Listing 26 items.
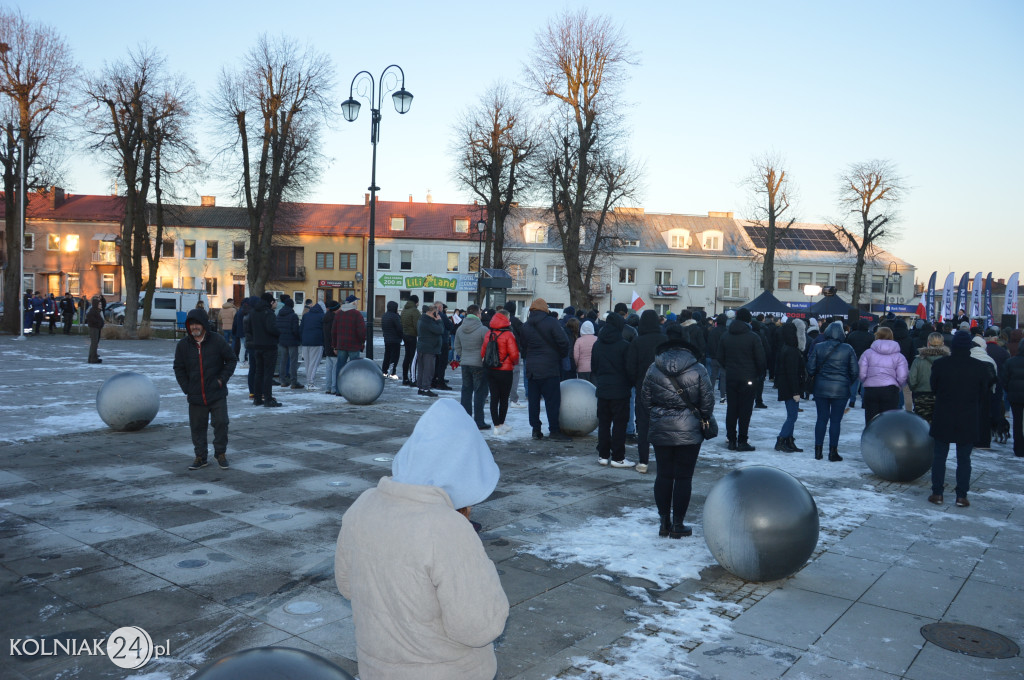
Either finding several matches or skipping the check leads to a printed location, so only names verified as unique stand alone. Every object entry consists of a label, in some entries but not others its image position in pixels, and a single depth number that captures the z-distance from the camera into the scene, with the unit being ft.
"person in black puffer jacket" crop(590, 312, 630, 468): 29.45
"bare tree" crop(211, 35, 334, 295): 108.58
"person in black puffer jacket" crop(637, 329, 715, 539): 20.58
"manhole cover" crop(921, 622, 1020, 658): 14.56
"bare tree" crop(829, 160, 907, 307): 149.07
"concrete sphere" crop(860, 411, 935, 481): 28.04
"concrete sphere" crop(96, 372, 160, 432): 34.73
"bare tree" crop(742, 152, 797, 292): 146.61
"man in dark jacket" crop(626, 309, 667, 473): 28.91
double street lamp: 66.61
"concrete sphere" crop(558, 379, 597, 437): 36.52
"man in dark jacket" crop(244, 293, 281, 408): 43.75
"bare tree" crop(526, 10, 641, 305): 103.91
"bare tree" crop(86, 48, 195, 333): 102.22
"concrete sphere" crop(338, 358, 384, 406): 45.14
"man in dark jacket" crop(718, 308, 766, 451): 34.47
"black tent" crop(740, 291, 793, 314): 92.27
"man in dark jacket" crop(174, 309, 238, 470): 27.68
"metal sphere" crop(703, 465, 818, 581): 17.47
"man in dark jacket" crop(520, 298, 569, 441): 34.99
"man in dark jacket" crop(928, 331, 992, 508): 24.67
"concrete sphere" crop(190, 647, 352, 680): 6.49
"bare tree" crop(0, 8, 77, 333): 102.06
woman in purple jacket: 33.01
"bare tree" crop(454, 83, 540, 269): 120.06
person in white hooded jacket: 7.02
